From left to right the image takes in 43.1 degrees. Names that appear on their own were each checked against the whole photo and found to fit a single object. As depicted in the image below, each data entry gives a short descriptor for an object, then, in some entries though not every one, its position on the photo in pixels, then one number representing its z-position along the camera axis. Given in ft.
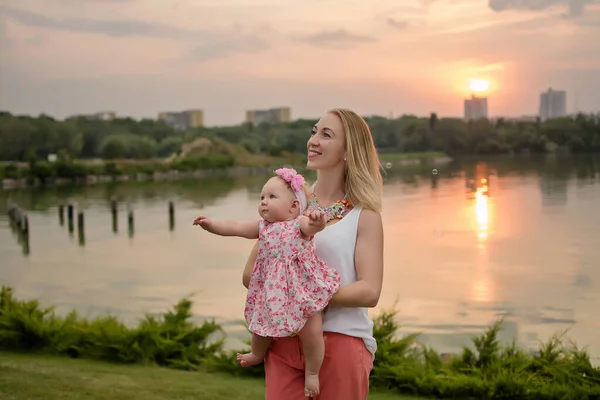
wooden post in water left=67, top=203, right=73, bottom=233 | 67.96
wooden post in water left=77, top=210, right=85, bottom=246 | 65.36
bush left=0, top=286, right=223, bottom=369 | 19.57
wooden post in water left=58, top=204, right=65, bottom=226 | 71.38
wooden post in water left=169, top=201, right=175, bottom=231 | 72.02
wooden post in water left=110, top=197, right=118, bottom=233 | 71.16
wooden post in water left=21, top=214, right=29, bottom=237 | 63.65
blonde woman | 6.81
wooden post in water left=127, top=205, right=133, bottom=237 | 70.38
